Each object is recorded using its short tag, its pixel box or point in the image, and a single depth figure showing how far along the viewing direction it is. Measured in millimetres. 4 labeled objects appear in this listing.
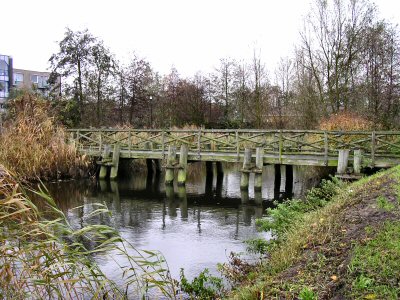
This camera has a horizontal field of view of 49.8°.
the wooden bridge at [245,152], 14333
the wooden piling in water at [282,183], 17609
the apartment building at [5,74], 65375
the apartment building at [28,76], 71188
